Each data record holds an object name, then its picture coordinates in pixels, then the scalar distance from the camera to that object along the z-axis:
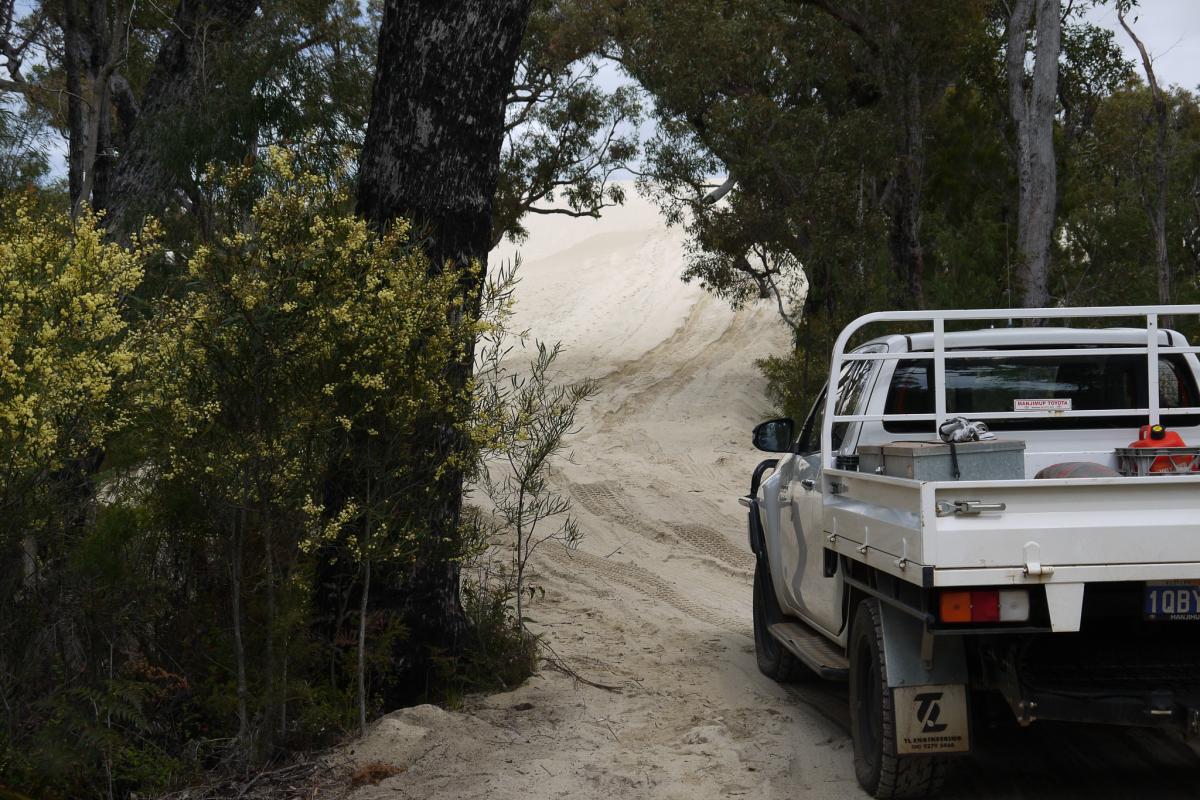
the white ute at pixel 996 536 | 4.19
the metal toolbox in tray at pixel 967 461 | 4.93
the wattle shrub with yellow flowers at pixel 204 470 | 5.29
